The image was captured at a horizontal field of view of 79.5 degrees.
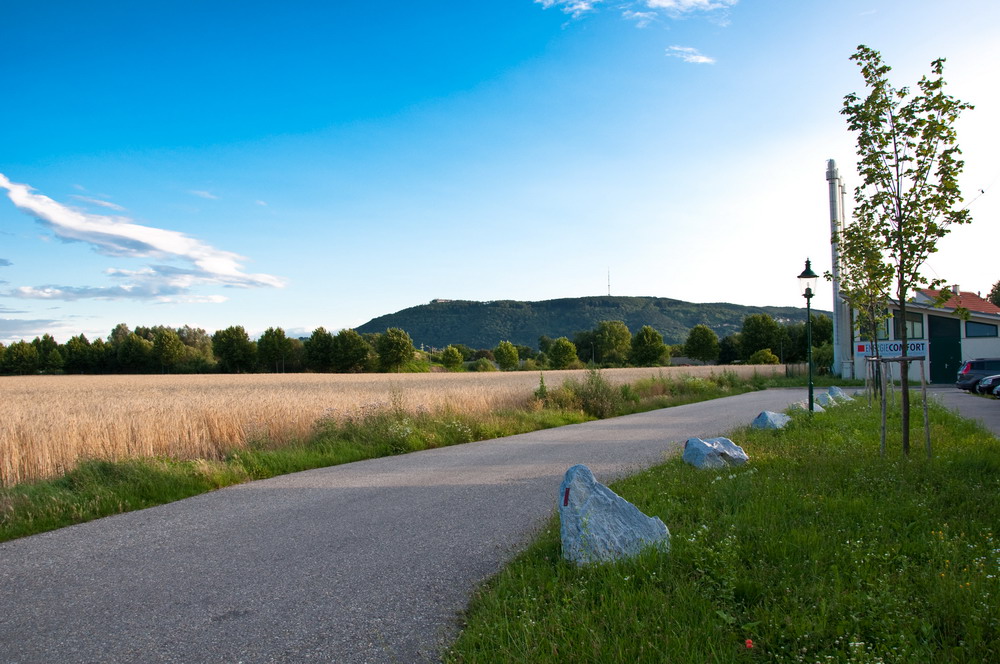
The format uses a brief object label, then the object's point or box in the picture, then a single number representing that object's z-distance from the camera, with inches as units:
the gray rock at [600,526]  175.9
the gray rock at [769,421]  478.6
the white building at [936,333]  1381.6
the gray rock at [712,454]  321.4
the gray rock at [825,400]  722.5
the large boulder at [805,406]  634.7
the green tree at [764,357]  2849.4
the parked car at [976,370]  1104.5
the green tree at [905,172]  307.7
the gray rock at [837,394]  817.5
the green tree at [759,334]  3339.1
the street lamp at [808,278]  662.5
